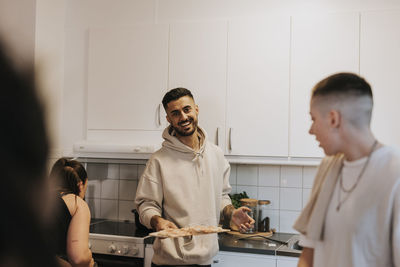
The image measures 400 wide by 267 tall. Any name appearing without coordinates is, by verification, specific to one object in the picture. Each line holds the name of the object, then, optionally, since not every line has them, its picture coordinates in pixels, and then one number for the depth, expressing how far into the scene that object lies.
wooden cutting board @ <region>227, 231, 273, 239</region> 3.03
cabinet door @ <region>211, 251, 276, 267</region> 2.73
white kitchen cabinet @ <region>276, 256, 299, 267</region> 2.67
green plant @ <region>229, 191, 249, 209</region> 3.18
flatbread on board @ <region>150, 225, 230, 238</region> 2.29
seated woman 2.15
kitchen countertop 2.71
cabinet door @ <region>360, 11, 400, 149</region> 2.73
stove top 3.08
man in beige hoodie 2.64
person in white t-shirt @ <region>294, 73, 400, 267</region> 1.33
